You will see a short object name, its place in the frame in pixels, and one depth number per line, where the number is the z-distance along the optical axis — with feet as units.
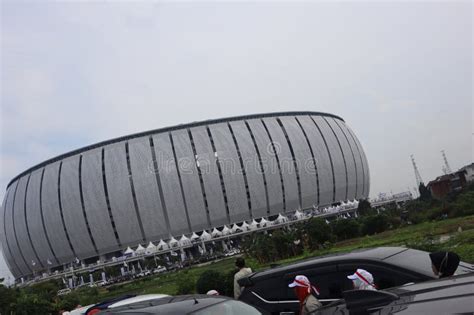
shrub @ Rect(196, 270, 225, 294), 42.45
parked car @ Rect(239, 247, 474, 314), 18.79
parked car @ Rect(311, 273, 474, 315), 8.56
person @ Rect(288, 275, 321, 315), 17.19
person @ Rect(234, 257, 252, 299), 23.94
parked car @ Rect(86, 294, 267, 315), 14.69
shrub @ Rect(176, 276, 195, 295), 47.88
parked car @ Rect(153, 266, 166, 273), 137.55
